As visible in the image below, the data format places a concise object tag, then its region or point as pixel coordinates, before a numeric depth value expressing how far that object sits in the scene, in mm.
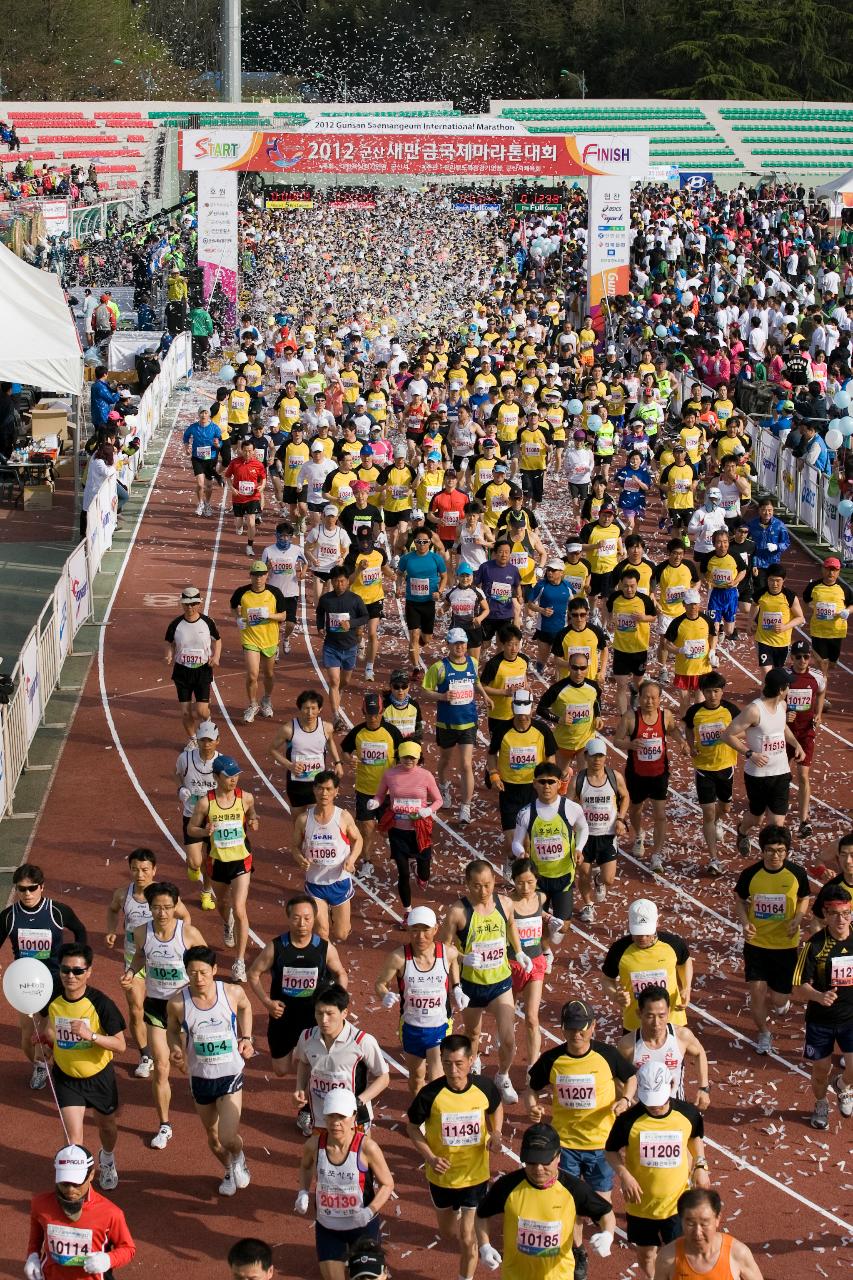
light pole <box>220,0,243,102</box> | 63281
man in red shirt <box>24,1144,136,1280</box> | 7848
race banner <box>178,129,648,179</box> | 36688
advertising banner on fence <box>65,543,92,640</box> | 20016
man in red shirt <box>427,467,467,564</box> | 20406
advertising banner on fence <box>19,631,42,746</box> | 16812
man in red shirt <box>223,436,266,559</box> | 22641
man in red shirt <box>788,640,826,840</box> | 14828
